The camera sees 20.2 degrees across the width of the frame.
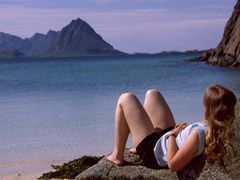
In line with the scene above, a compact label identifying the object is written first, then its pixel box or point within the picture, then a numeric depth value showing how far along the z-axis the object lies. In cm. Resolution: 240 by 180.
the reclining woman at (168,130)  614
